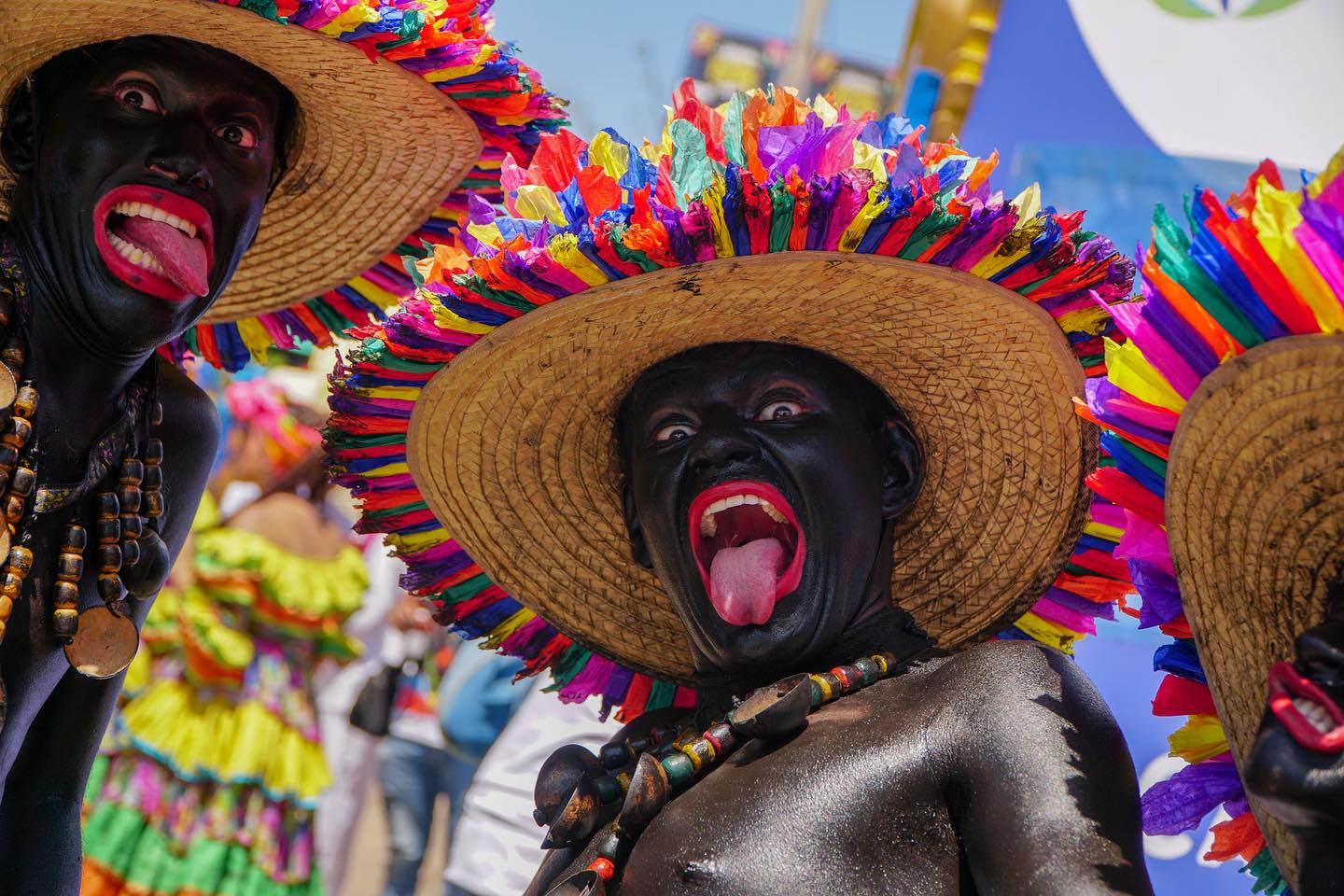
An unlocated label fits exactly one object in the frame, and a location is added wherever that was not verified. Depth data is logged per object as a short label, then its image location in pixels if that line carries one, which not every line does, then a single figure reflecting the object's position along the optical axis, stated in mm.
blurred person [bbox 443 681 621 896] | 4695
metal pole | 14635
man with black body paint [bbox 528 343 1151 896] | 1779
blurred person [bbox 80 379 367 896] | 4863
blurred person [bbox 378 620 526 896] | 5727
